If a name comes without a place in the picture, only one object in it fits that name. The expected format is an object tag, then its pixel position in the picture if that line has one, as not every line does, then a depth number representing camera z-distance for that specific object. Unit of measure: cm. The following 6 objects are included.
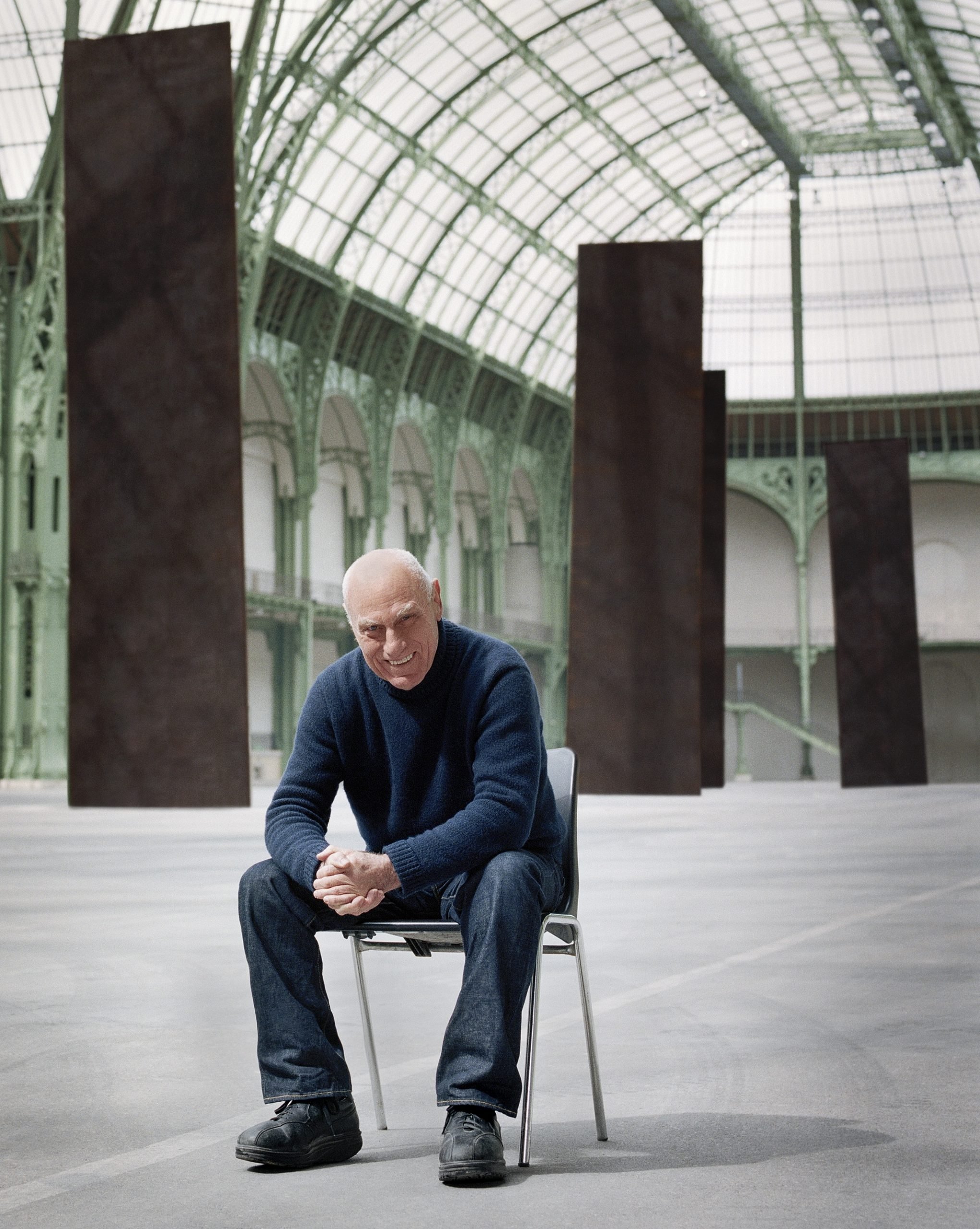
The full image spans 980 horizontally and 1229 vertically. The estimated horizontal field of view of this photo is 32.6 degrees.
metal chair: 337
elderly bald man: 329
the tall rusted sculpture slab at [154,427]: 1577
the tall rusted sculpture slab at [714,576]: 2778
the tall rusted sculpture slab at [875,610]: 3050
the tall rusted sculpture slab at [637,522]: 2094
